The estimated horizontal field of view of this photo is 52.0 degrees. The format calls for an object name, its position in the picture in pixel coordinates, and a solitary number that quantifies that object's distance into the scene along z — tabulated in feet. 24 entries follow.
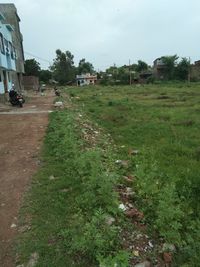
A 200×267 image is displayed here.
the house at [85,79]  156.91
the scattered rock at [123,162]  12.91
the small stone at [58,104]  33.13
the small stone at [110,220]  7.86
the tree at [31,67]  113.50
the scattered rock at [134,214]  8.54
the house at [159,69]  126.19
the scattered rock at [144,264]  6.63
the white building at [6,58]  45.54
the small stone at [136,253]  6.97
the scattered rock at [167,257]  6.92
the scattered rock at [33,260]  6.62
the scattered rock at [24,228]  7.79
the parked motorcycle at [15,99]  37.06
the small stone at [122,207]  8.72
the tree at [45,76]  138.37
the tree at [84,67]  182.66
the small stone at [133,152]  14.64
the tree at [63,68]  156.00
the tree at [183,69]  113.32
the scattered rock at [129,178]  11.07
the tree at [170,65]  118.47
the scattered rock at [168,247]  7.23
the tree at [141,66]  148.28
